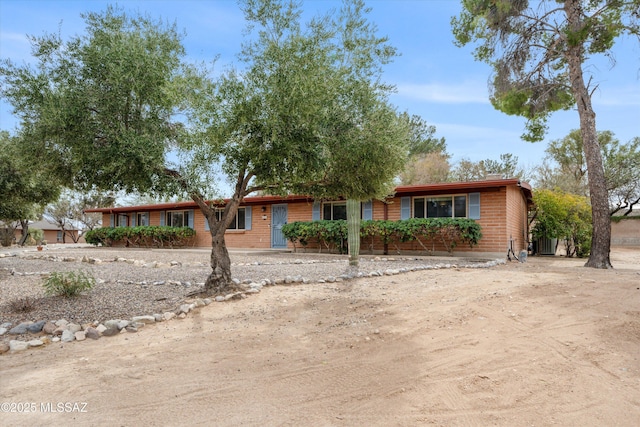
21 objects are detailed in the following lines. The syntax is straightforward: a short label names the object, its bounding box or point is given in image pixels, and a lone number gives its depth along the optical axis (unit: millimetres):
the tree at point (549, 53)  10344
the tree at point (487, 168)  29141
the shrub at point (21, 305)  5520
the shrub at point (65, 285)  5934
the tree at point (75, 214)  38656
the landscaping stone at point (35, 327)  4762
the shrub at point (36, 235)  36156
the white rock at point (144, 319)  4996
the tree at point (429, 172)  26916
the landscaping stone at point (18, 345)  4172
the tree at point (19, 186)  6648
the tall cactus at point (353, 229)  9102
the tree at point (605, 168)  28047
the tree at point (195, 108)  5219
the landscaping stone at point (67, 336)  4468
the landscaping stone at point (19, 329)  4711
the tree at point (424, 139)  28562
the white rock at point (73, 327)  4708
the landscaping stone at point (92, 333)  4559
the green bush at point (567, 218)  14617
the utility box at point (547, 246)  17047
